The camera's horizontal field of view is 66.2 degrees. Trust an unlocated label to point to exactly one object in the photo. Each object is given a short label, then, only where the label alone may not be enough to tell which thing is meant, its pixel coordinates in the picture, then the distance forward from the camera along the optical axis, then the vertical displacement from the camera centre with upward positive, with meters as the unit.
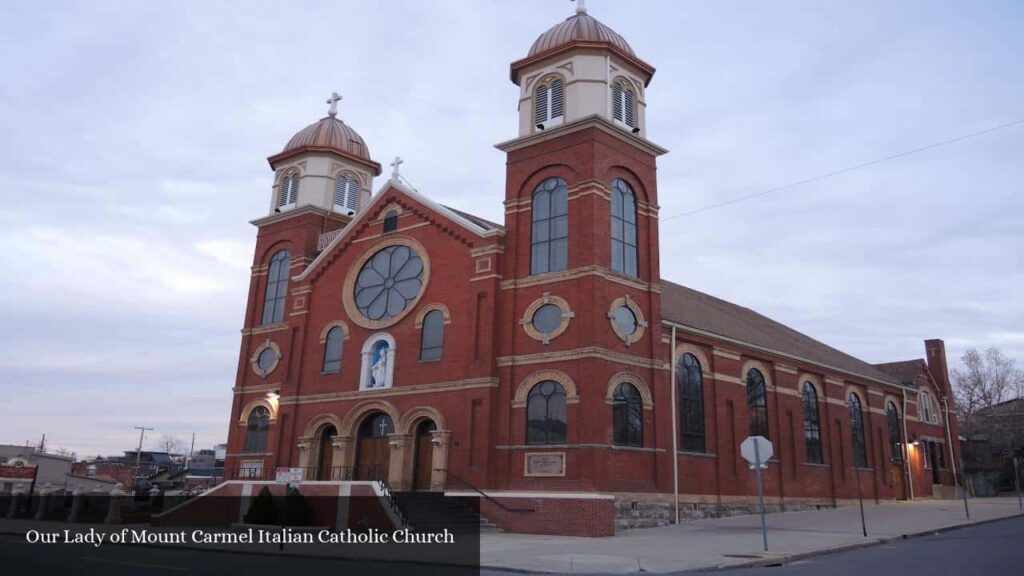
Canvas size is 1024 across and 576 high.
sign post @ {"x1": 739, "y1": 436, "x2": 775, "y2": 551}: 17.17 +1.23
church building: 25.45 +5.69
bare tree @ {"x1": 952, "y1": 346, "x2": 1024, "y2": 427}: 73.69 +11.78
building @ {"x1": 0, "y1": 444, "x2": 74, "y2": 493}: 66.94 +1.89
